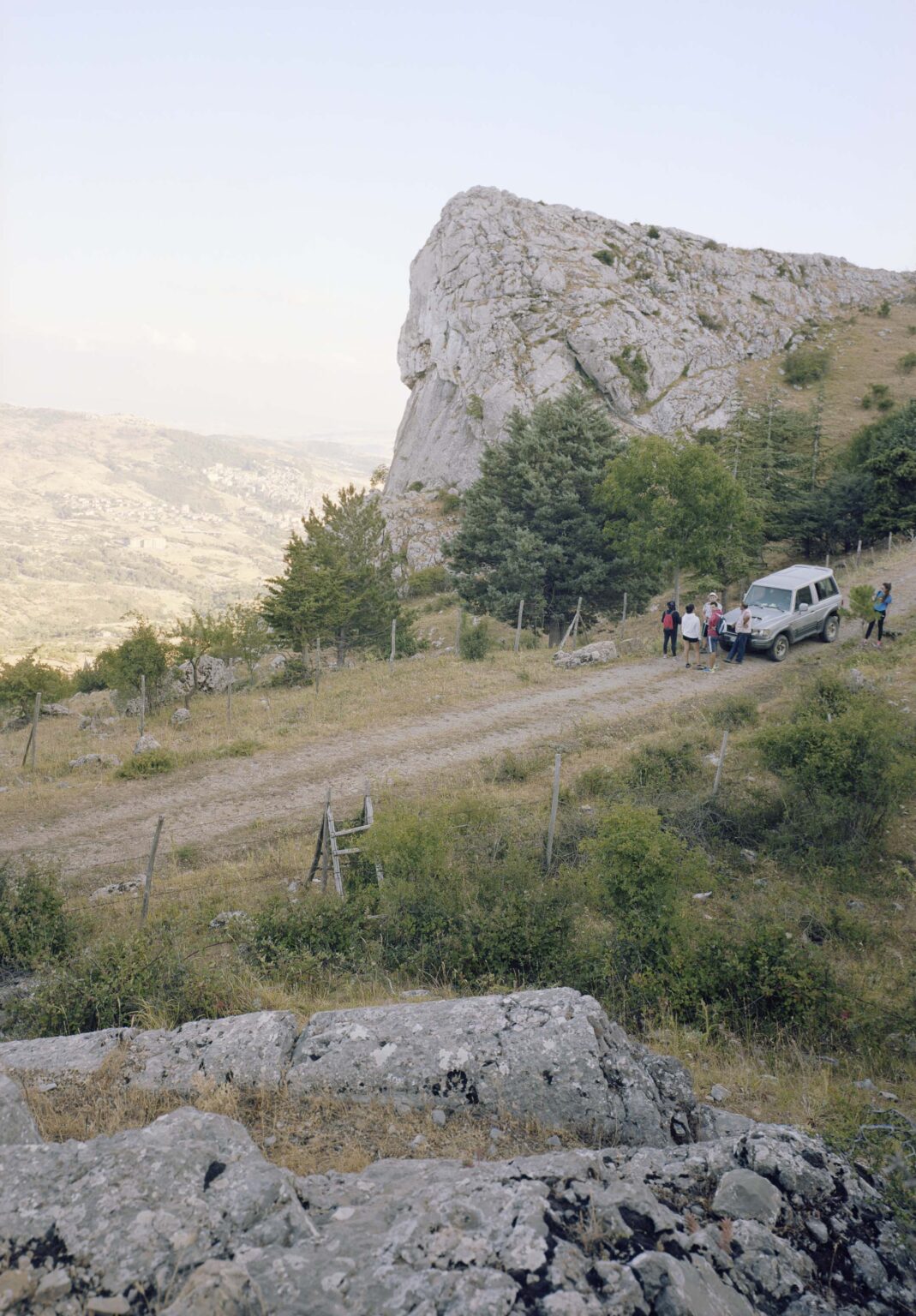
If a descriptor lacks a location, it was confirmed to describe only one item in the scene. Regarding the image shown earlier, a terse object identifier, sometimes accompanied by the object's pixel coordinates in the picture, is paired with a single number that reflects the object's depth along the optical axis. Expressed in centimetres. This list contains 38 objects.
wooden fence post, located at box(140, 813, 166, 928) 934
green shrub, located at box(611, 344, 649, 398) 5819
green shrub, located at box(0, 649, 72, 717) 2284
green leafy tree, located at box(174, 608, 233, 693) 2483
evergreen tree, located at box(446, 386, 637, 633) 2806
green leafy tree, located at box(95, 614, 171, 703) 2327
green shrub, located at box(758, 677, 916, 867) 1066
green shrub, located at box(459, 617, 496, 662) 2439
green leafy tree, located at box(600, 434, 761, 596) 2145
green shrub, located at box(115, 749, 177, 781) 1555
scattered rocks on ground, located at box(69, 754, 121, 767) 1694
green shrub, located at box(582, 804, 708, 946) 797
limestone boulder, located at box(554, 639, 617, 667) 2197
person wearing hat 2055
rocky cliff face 5853
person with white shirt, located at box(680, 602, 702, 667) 2011
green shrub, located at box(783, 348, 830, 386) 6053
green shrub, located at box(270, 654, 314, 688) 2680
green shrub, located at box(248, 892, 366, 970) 817
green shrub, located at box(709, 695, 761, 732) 1518
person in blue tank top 1858
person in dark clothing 2172
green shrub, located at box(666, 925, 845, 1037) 698
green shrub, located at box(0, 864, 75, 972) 867
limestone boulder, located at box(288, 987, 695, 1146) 471
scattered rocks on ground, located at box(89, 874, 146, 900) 1067
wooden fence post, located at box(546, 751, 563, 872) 1045
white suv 1992
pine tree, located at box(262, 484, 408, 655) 2664
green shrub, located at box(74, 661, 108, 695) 3950
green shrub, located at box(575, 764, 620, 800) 1272
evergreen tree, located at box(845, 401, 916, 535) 3278
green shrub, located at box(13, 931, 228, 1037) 657
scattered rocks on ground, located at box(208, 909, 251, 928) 898
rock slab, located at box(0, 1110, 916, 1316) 289
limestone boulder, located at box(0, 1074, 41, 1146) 392
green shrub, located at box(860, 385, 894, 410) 5442
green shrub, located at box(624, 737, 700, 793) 1262
